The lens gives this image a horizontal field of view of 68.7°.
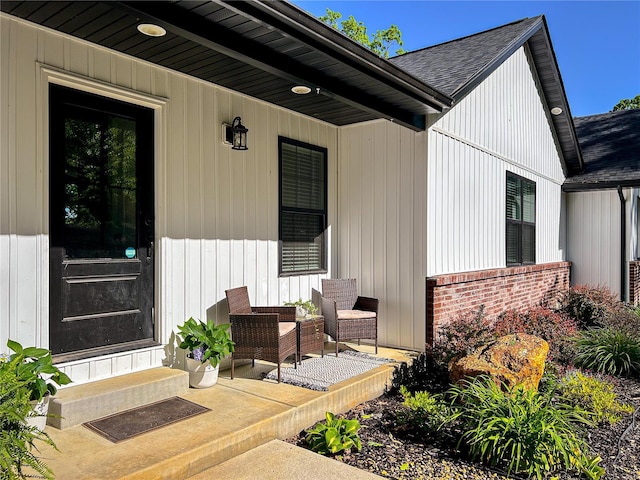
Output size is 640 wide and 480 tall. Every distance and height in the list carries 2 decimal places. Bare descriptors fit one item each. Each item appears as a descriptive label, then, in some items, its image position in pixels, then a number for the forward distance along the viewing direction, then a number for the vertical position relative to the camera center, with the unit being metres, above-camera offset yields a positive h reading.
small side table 4.82 -0.99
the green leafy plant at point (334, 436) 3.29 -1.42
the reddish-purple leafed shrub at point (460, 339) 4.80 -1.04
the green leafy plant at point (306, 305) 5.50 -0.76
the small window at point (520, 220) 7.94 +0.35
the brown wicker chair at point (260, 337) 4.31 -0.91
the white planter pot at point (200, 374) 4.14 -1.18
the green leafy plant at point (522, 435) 3.12 -1.36
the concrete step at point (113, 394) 3.31 -1.18
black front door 3.71 +0.14
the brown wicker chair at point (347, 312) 5.43 -0.87
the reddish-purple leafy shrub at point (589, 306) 7.71 -1.14
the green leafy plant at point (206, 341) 4.13 -0.91
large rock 4.00 -1.09
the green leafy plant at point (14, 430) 2.27 -0.98
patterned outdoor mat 4.32 -1.31
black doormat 3.21 -1.32
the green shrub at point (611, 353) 5.46 -1.36
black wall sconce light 4.89 +1.12
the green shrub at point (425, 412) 3.64 -1.40
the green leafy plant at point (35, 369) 2.95 -0.84
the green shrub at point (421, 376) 4.72 -1.44
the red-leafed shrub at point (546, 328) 5.71 -1.17
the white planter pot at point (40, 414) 2.99 -1.15
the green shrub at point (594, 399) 4.02 -1.42
